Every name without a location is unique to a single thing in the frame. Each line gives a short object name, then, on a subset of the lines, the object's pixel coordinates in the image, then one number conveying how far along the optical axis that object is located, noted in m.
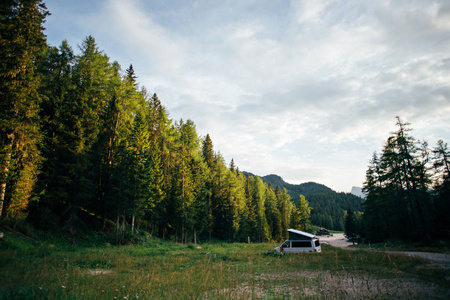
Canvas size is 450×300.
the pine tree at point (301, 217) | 61.66
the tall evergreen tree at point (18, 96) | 15.62
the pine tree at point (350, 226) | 83.31
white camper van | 22.41
